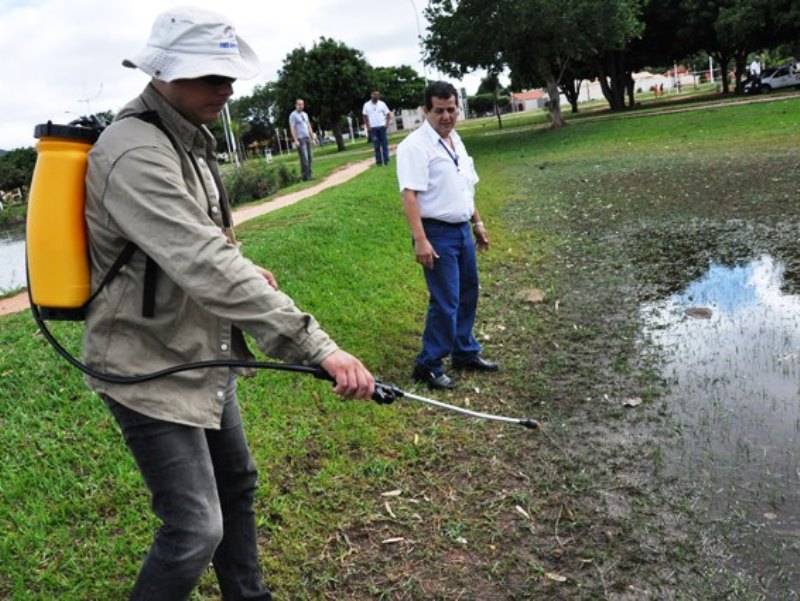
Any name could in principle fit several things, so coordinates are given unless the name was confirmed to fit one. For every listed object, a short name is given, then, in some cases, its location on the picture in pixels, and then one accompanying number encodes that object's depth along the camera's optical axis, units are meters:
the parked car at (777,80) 39.36
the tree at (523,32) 26.81
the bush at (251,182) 18.55
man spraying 1.98
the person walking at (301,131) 18.89
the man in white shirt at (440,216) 4.91
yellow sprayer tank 1.98
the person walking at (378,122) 19.50
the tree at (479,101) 90.88
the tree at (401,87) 73.50
